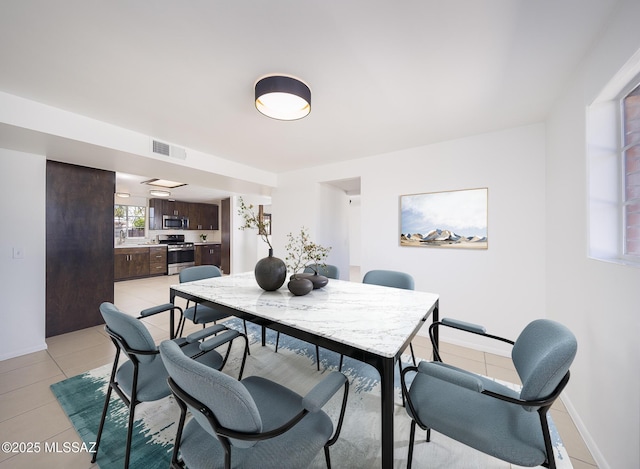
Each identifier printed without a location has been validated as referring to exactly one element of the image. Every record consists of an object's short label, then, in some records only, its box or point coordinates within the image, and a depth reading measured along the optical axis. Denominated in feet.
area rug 4.58
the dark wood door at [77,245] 9.86
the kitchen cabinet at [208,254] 26.30
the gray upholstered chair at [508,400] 2.96
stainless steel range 24.03
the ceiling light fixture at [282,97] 5.56
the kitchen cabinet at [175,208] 24.56
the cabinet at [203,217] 26.81
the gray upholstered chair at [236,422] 2.52
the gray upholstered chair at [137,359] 3.94
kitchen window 23.21
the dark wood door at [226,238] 24.23
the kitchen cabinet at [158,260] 22.72
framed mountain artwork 9.12
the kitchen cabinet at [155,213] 24.08
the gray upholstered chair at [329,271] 9.28
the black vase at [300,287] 6.09
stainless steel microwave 24.44
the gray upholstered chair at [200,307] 7.96
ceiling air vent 9.20
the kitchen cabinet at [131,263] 20.70
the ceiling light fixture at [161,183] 17.00
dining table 3.39
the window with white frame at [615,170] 4.45
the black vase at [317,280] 6.80
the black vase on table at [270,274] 6.47
